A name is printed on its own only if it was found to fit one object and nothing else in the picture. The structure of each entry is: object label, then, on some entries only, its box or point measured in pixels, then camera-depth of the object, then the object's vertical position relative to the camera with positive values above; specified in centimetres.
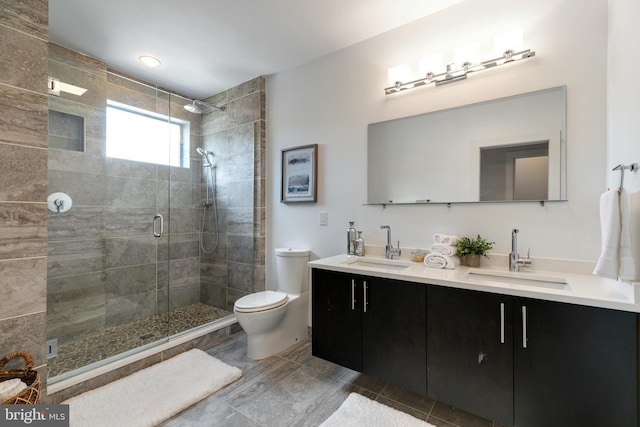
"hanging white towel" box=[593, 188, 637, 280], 106 -11
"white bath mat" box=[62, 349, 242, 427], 151 -113
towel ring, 107 +18
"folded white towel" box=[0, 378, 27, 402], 121 -80
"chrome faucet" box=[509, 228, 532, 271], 163 -28
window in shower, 258 +76
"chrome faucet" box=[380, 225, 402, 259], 207 -29
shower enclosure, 221 -2
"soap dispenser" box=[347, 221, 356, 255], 221 -23
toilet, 208 -78
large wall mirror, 160 +39
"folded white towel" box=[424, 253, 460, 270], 172 -31
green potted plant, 172 -23
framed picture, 253 +36
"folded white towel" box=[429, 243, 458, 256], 174 -24
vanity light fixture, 164 +93
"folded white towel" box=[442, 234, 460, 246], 177 -18
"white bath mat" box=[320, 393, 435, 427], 147 -113
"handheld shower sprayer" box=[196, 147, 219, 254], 321 +32
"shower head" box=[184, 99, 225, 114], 299 +117
